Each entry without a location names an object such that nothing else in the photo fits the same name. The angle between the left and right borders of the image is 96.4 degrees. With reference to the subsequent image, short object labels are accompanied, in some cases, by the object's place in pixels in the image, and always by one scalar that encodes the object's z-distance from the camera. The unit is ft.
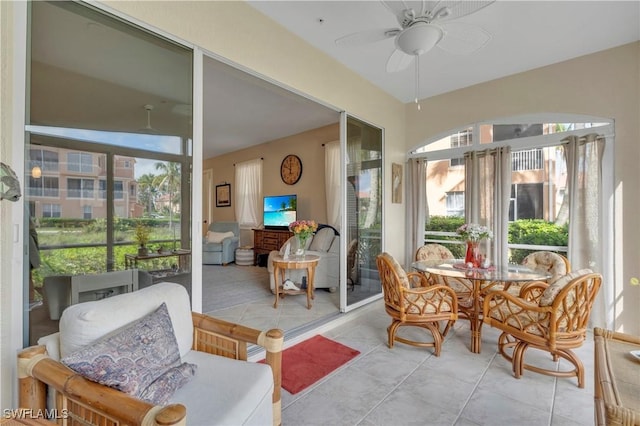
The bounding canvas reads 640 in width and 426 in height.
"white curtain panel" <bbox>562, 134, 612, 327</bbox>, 10.52
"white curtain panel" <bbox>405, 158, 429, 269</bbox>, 15.10
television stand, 20.61
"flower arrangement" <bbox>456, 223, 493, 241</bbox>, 10.20
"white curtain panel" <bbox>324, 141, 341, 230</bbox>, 18.33
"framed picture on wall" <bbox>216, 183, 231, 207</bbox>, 27.02
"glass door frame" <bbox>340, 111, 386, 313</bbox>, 11.92
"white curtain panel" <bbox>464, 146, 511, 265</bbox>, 12.57
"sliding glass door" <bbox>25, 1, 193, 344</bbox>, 5.01
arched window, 11.59
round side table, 12.38
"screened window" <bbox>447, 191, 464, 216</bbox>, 14.34
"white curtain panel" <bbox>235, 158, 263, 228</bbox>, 23.84
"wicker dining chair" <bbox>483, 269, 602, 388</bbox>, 6.98
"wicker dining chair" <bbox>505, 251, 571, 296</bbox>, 9.70
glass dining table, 8.77
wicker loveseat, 3.50
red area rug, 7.31
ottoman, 22.61
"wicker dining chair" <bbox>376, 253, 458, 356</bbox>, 8.74
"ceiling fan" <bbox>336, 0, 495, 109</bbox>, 6.28
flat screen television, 20.84
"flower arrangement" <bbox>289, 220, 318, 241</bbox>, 13.11
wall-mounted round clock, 20.86
